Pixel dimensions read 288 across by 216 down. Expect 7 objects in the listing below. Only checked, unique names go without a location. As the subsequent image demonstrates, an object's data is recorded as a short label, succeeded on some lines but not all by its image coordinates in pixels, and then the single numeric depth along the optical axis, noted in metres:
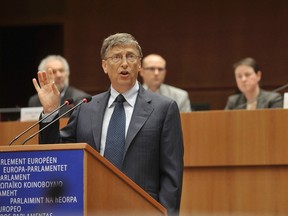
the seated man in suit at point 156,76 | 12.72
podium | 6.07
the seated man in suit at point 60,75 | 12.44
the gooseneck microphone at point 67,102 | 7.22
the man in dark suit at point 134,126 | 7.32
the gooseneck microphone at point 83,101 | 7.22
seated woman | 11.50
